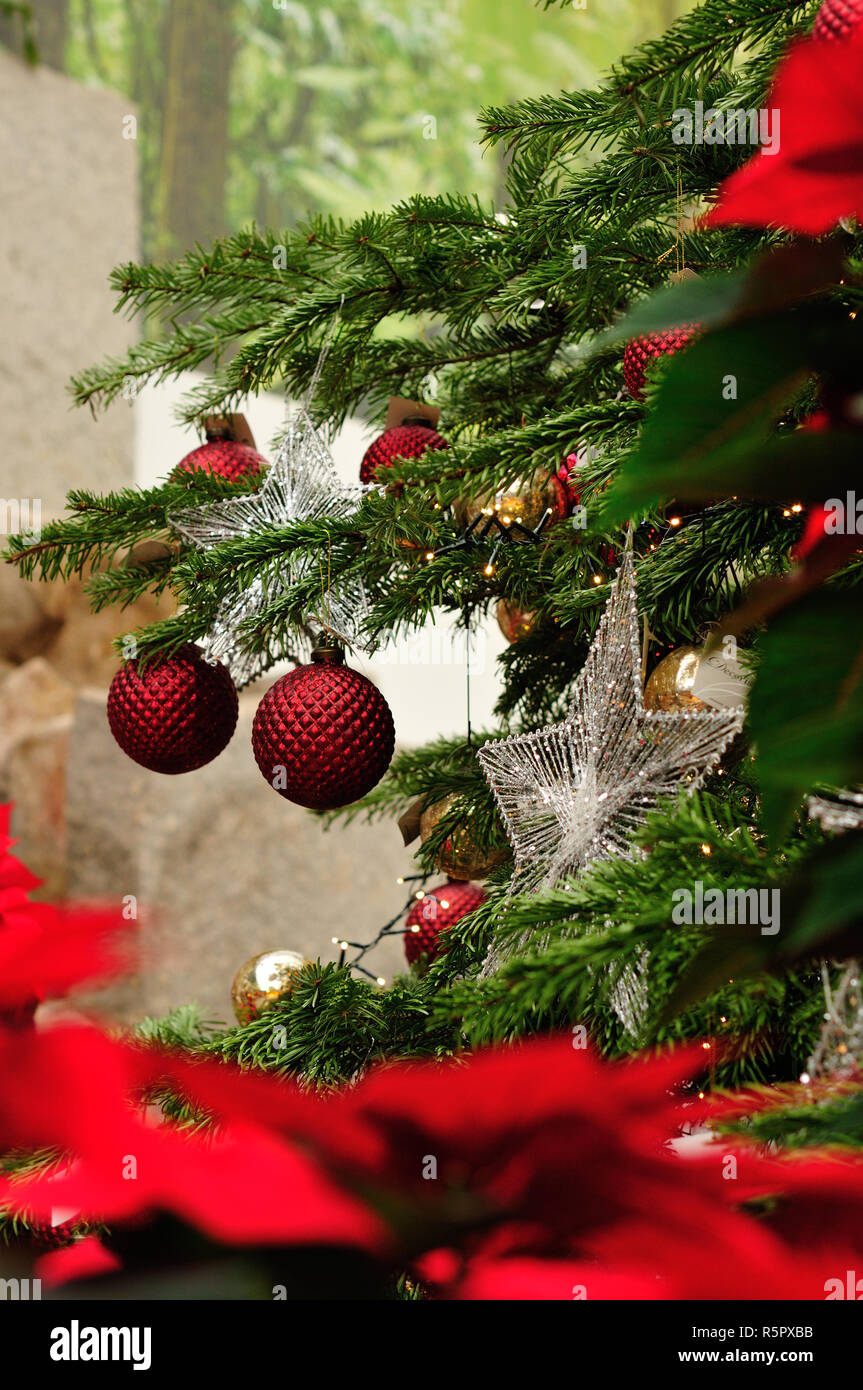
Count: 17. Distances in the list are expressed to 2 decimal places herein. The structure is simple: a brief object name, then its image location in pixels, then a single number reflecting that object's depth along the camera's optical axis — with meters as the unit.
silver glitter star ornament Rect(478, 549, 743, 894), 2.20
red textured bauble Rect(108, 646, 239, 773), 2.43
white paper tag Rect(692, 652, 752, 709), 2.28
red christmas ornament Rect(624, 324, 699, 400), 2.34
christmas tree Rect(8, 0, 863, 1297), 1.19
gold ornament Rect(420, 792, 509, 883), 2.50
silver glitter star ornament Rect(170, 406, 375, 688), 2.38
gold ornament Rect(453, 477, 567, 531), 2.47
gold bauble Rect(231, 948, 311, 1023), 2.62
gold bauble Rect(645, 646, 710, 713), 2.33
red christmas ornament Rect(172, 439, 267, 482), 2.52
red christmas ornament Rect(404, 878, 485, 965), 2.58
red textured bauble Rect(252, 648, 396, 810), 2.37
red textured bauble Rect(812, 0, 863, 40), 2.18
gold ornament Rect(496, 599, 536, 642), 2.57
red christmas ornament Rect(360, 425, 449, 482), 2.52
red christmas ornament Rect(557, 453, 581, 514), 2.50
